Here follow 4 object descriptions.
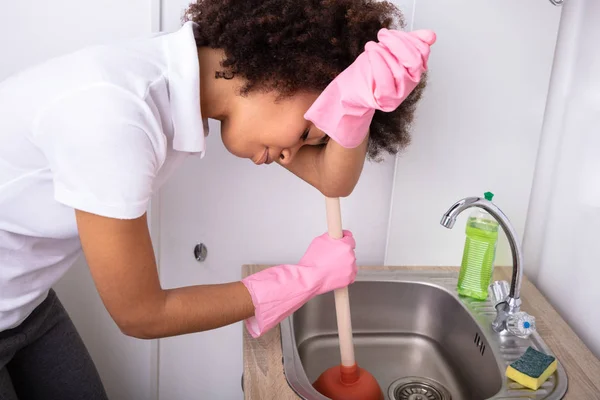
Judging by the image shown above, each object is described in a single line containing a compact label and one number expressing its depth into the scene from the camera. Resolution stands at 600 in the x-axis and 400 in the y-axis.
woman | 0.80
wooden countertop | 1.00
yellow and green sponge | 1.02
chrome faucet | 1.09
